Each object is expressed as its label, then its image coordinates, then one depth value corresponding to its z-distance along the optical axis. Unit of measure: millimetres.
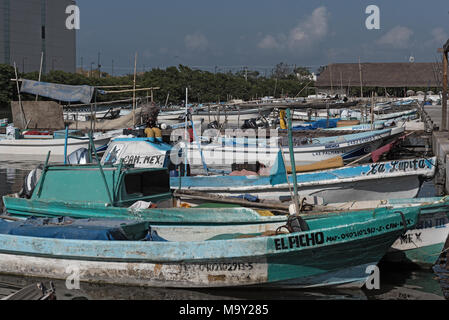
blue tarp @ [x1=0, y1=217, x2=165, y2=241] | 8922
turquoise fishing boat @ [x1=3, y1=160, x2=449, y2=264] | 9703
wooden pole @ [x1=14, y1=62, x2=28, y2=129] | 29347
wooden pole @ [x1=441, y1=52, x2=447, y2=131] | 21094
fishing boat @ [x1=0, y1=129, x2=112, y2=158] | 25797
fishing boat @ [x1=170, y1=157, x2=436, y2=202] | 12859
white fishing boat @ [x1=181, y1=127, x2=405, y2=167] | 21625
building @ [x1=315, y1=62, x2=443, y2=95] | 74938
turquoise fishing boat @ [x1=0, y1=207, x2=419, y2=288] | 8125
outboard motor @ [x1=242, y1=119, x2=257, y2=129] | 30219
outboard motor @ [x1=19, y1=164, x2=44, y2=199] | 11344
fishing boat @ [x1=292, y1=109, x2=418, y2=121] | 38719
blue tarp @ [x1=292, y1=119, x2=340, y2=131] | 31750
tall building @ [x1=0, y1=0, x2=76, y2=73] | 71812
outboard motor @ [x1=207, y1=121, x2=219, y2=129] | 29156
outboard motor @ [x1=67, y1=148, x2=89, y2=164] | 13281
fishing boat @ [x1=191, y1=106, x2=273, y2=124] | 38862
